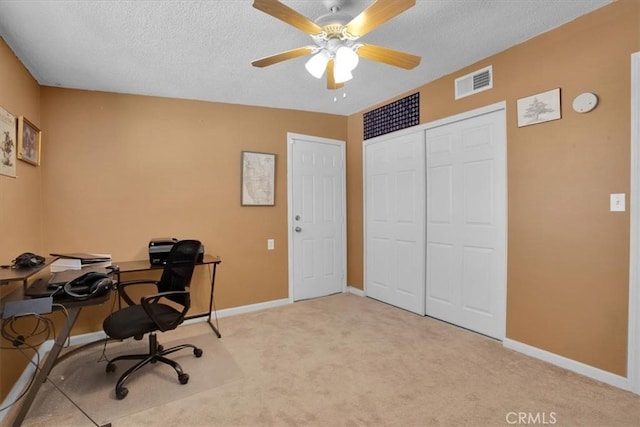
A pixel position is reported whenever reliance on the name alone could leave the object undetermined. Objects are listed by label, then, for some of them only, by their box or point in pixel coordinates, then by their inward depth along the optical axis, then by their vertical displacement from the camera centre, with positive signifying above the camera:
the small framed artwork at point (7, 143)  2.03 +0.48
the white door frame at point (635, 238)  1.91 -0.18
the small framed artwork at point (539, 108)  2.28 +0.78
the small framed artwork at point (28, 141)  2.31 +0.58
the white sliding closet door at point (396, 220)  3.40 -0.11
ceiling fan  1.57 +1.03
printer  2.88 -0.36
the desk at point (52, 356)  1.73 -0.85
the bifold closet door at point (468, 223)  2.68 -0.12
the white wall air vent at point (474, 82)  2.68 +1.16
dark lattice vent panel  3.37 +1.12
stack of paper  2.35 -0.39
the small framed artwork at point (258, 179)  3.63 +0.40
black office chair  2.03 -0.73
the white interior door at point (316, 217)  3.92 -0.07
